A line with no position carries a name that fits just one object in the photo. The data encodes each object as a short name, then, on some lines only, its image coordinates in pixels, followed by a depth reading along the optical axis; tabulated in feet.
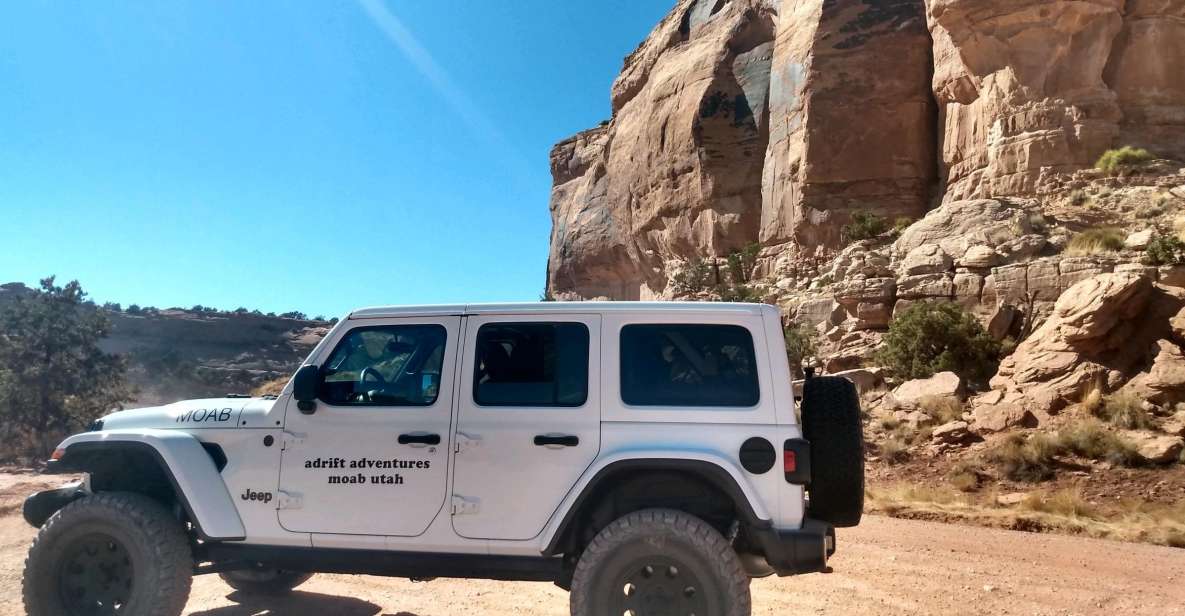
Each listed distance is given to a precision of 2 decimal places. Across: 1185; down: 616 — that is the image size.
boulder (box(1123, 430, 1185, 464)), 41.70
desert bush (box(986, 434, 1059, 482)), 42.88
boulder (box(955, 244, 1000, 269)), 74.59
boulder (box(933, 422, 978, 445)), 49.26
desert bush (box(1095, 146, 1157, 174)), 83.71
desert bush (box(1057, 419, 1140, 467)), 42.24
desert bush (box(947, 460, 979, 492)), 42.29
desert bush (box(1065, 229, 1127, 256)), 69.36
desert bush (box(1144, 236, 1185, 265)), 62.34
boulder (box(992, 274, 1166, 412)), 52.75
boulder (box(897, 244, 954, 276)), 78.64
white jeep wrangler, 13.35
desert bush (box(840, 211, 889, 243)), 100.94
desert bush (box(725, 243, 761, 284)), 122.62
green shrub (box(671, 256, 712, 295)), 129.70
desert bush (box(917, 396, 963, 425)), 53.72
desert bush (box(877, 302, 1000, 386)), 64.28
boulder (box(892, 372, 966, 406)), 58.08
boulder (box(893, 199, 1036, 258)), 77.92
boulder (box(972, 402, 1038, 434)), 49.78
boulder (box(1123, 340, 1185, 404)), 48.16
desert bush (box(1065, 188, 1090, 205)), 82.84
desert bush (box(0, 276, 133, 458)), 71.51
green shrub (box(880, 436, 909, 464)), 48.66
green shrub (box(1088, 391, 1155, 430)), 45.93
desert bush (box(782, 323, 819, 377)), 75.72
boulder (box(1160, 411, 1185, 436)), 44.37
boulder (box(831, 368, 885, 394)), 67.82
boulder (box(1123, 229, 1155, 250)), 67.27
